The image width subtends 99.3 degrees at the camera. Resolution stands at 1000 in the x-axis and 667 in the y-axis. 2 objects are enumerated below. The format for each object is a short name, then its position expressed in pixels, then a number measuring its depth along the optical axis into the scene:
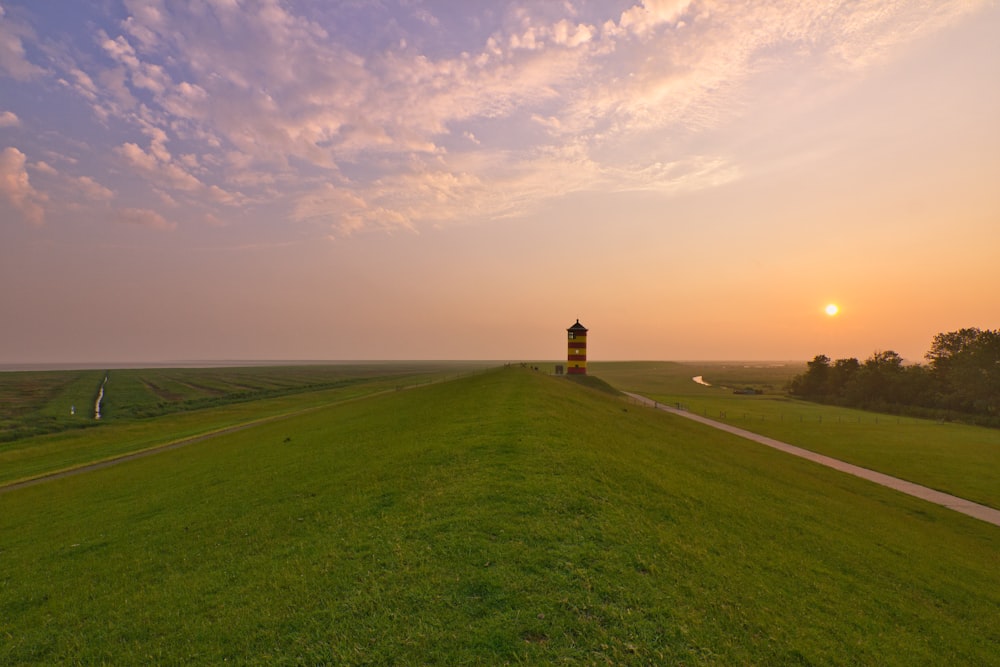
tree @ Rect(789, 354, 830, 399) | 104.25
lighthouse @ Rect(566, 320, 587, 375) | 64.62
